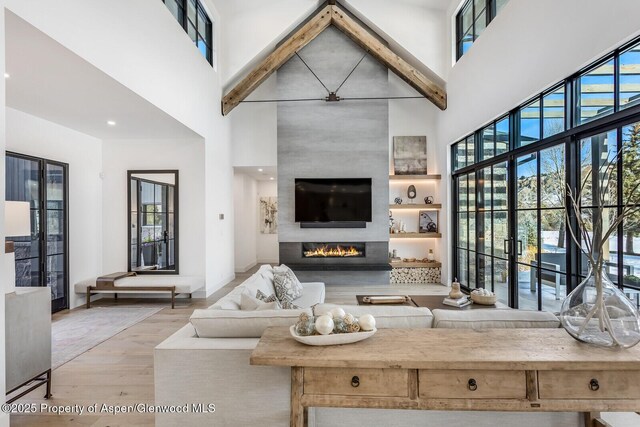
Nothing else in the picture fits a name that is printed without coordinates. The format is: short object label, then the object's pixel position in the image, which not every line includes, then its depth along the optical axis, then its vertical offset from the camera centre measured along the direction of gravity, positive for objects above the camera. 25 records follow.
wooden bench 4.81 -1.06
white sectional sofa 1.68 -0.88
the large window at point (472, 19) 4.69 +3.06
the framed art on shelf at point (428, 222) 6.70 -0.18
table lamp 2.19 -0.07
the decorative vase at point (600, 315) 1.46 -0.48
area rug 3.31 -1.38
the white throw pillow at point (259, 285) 3.14 -0.74
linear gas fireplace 6.49 -0.73
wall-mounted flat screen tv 6.36 +0.35
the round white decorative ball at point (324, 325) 1.51 -0.52
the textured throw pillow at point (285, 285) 3.71 -0.85
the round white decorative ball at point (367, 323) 1.57 -0.53
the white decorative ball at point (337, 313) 1.60 -0.50
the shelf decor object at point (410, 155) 6.75 +1.22
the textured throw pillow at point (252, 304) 2.35 -0.67
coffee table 3.24 -0.95
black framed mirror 5.49 -0.11
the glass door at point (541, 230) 3.31 -0.20
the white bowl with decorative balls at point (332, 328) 1.49 -0.55
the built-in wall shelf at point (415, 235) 6.51 -0.44
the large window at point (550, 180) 2.53 +0.35
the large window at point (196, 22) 4.76 +3.09
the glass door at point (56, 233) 4.44 -0.24
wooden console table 1.35 -0.70
